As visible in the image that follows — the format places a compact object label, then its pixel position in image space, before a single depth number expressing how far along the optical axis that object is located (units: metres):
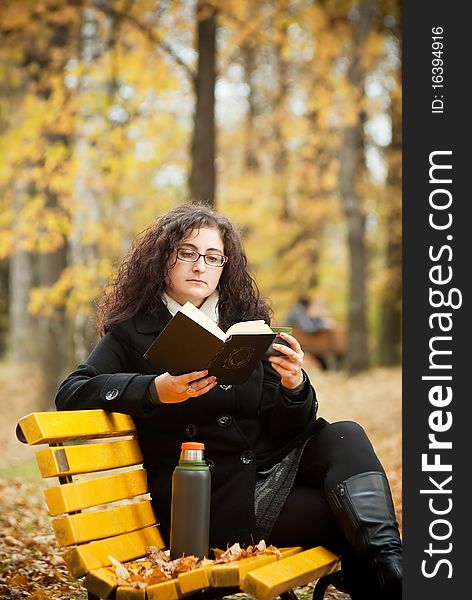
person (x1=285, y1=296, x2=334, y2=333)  18.16
